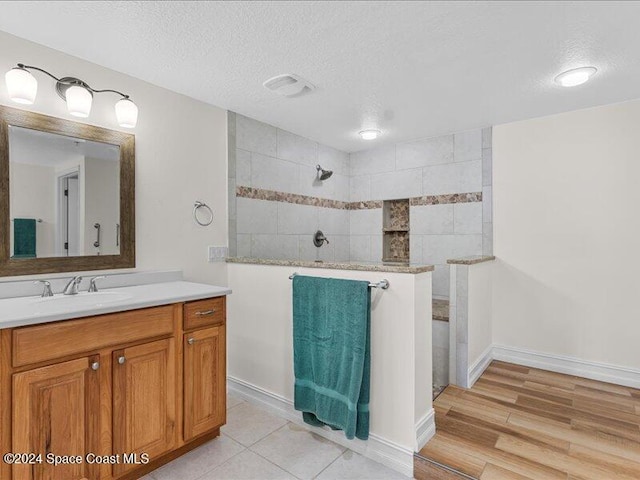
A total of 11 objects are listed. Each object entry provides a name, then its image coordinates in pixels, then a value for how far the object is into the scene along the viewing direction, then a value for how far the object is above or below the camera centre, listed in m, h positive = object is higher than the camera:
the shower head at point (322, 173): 3.67 +0.72
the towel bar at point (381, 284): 1.77 -0.23
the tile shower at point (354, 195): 2.97 +0.45
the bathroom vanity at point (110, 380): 1.30 -0.63
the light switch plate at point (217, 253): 2.63 -0.10
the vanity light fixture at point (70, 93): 1.66 +0.78
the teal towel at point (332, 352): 1.79 -0.63
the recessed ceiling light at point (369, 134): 3.25 +1.01
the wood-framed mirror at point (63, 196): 1.76 +0.25
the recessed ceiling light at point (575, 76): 2.08 +1.02
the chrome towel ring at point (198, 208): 2.54 +0.22
